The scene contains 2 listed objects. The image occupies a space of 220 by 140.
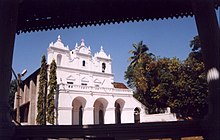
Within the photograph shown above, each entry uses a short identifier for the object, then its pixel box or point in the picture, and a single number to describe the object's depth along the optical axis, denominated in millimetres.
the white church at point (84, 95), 22156
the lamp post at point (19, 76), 9869
